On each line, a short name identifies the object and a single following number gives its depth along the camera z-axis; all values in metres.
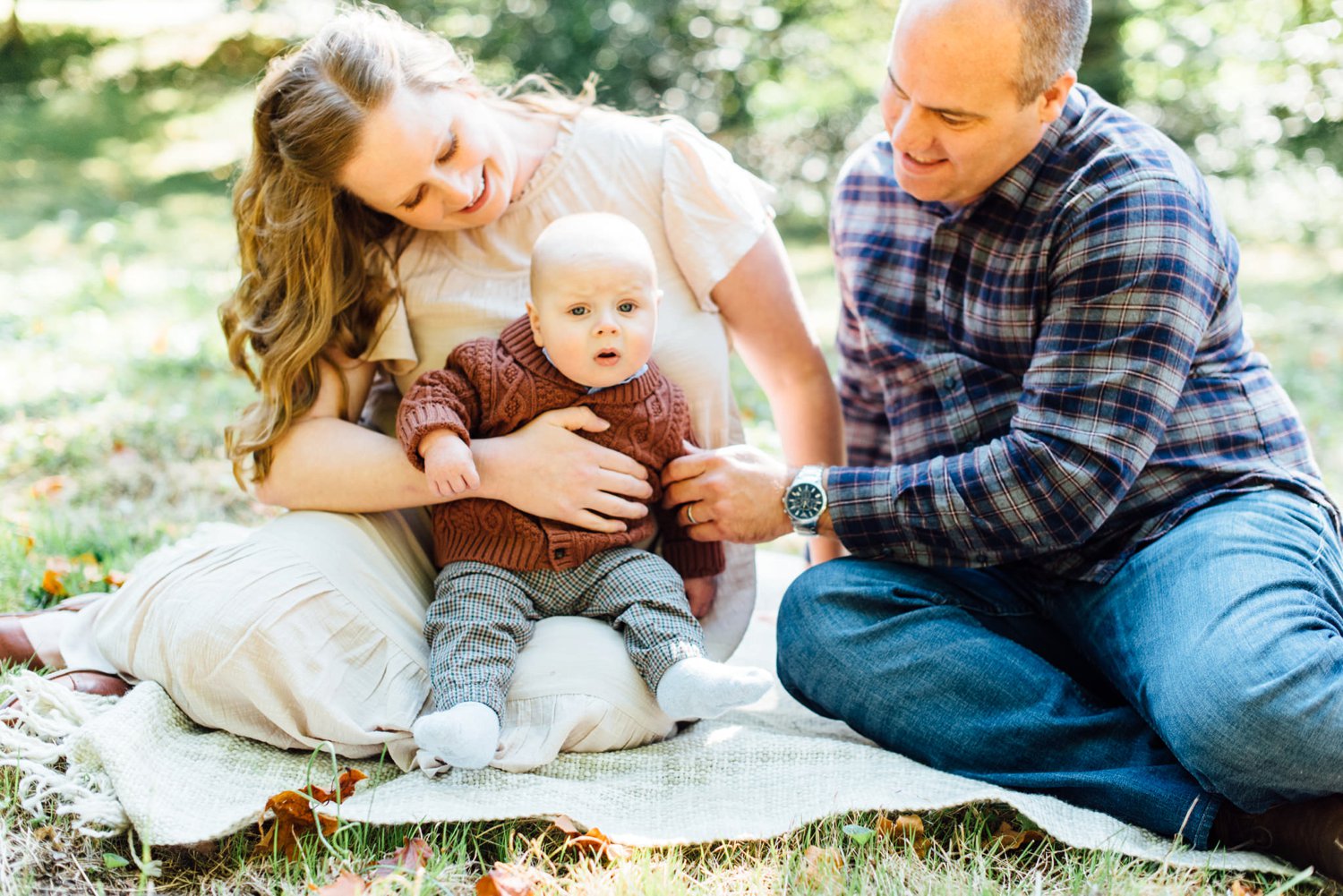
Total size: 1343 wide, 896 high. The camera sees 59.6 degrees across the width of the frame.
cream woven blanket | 2.09
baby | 2.29
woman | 2.34
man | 2.25
